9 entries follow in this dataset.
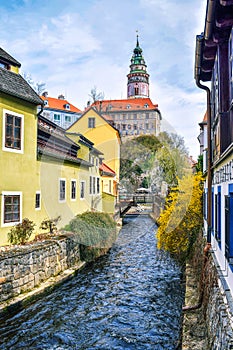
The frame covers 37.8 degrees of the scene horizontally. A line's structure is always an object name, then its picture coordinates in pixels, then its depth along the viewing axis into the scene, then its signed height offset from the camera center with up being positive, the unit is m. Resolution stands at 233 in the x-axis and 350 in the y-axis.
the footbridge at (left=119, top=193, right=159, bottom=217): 37.61 -1.43
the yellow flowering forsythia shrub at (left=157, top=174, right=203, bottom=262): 13.17 -1.28
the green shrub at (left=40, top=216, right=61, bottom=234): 14.87 -1.63
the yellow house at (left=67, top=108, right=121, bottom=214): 36.50 +6.45
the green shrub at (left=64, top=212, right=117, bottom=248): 16.03 -1.96
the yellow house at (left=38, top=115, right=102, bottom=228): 15.97 +0.84
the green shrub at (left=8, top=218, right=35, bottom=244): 12.05 -1.56
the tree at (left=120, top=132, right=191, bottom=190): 48.28 +4.79
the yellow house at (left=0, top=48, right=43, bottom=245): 11.70 +1.58
